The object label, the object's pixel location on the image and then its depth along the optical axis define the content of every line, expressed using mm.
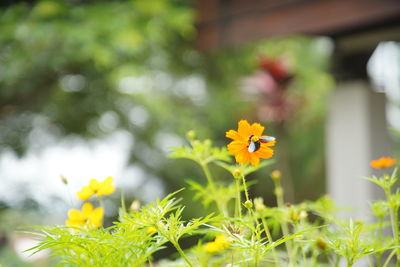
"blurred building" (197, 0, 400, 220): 2769
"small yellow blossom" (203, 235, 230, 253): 1473
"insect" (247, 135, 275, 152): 1217
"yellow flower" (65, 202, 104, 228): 1603
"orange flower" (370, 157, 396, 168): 1602
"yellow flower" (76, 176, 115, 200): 1536
